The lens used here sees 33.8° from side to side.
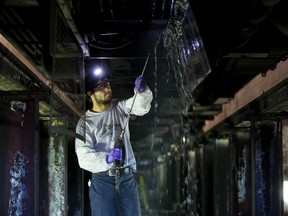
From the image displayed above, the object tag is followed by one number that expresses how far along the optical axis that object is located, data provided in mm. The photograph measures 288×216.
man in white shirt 4898
